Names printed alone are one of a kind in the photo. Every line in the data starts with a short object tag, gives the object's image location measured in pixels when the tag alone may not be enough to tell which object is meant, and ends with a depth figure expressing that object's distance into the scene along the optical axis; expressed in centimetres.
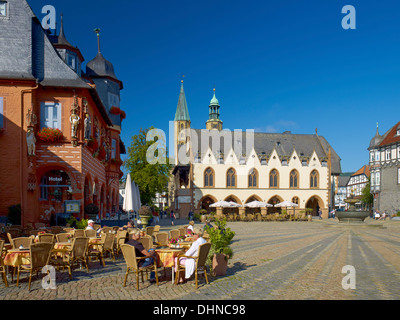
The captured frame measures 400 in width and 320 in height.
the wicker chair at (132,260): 870
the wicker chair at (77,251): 1017
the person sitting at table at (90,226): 1453
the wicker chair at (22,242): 1043
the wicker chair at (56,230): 1488
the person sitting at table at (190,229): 1515
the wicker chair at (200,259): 888
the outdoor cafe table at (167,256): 940
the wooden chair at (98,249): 1138
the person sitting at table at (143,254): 920
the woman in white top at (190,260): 895
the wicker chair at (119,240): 1347
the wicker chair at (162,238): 1305
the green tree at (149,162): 4359
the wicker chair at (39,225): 1708
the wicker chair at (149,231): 1559
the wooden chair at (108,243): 1183
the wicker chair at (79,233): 1352
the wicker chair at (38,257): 871
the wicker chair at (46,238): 1124
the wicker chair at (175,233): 1490
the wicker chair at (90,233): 1373
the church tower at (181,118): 11600
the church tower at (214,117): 10844
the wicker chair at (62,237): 1230
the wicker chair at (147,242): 1100
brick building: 2081
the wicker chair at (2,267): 882
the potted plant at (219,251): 1008
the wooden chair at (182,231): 1603
